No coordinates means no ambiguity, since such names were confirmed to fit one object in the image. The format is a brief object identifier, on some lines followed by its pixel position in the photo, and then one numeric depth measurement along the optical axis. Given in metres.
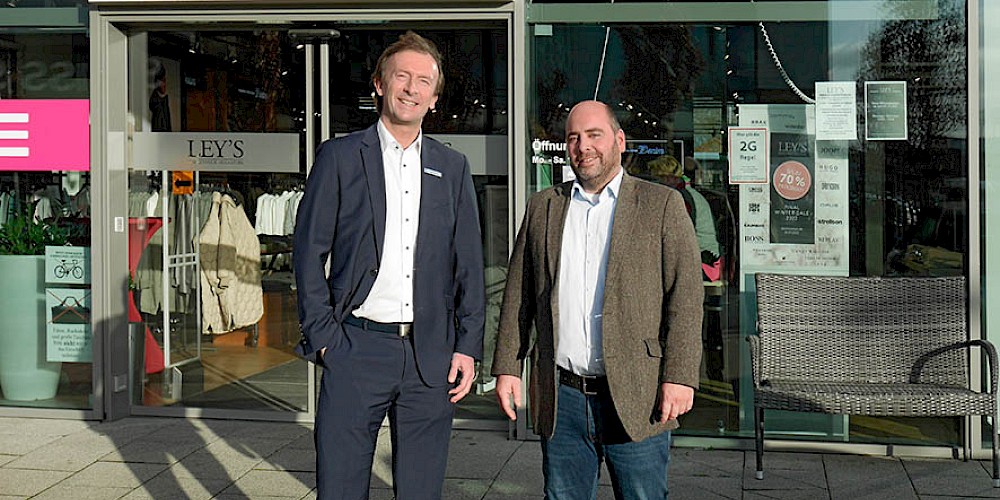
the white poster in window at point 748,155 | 6.84
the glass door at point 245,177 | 7.34
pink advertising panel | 7.55
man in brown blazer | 3.60
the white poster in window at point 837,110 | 6.75
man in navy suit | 3.66
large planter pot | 7.79
